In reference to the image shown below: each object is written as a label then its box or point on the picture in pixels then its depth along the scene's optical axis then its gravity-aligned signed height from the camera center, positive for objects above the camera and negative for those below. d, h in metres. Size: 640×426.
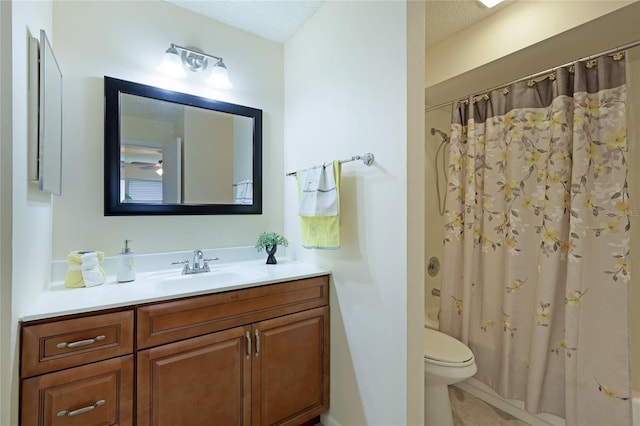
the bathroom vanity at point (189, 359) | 1.03 -0.60
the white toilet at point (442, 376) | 1.56 -0.85
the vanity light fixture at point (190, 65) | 1.74 +0.92
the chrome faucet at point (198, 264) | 1.72 -0.29
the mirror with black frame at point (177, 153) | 1.63 +0.38
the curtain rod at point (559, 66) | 1.45 +0.85
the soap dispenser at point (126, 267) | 1.49 -0.26
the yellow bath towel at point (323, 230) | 1.57 -0.08
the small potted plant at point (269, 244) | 1.94 -0.19
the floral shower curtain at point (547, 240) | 1.49 -0.15
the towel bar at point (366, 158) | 1.44 +0.28
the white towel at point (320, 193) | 1.58 +0.12
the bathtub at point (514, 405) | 1.60 -1.20
